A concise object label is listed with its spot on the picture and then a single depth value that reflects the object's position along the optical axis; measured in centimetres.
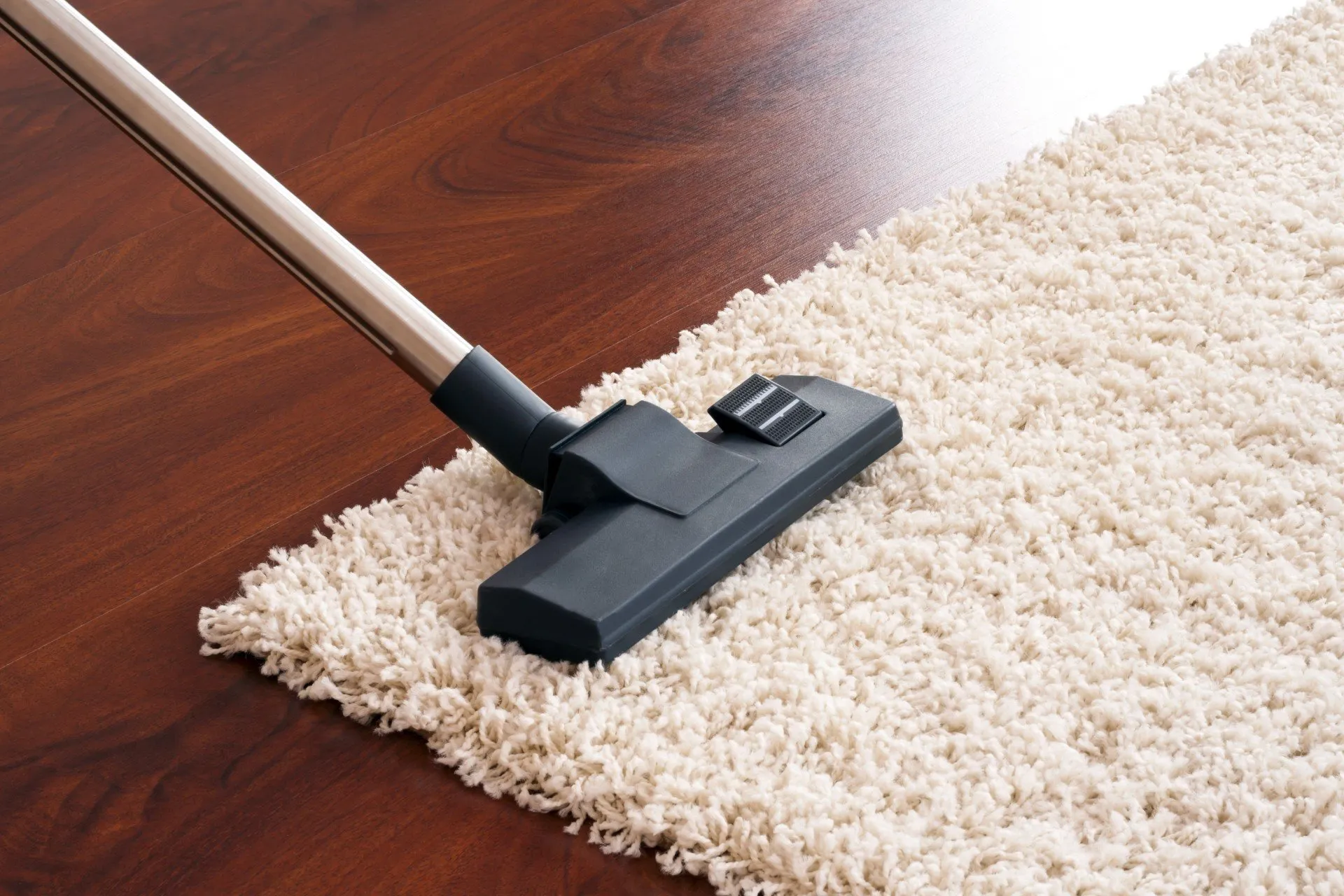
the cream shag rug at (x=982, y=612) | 183
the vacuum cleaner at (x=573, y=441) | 192
